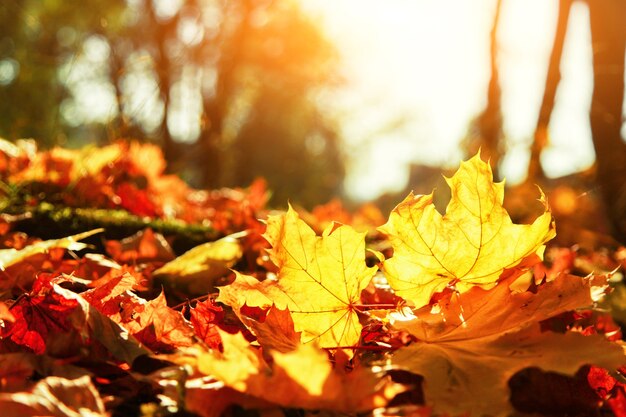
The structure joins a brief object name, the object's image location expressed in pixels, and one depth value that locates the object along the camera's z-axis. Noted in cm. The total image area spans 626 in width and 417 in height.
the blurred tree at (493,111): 576
